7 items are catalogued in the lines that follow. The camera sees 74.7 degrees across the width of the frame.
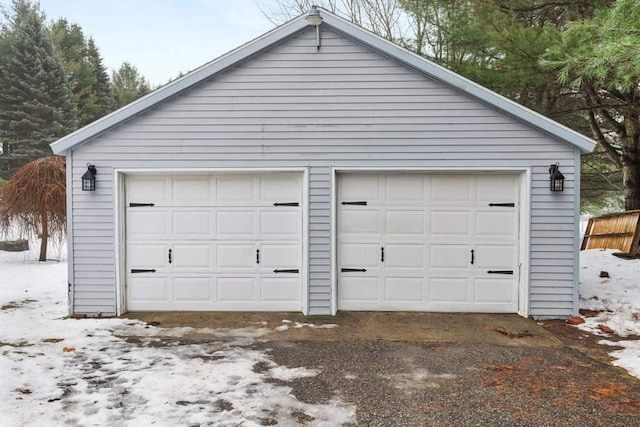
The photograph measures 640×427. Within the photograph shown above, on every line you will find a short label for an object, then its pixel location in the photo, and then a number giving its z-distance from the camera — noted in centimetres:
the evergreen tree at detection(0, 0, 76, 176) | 2134
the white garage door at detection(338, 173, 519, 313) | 601
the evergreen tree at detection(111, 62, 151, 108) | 3592
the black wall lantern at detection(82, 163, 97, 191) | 589
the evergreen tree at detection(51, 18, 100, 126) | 2508
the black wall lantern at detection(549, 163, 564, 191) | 568
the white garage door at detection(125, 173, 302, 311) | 613
